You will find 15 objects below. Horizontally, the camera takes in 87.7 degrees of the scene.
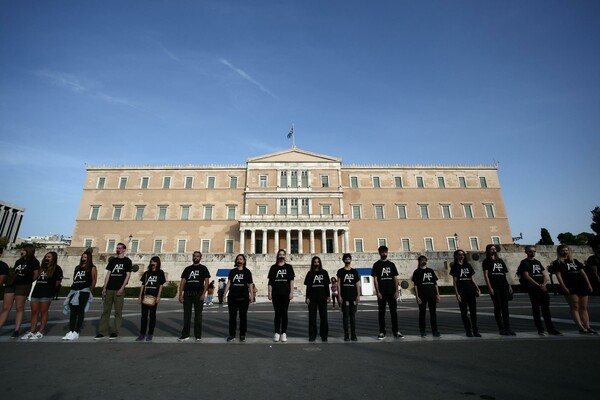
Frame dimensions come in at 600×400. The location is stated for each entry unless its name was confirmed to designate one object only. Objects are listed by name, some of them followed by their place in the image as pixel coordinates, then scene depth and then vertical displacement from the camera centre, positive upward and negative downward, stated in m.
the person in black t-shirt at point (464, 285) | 7.15 +0.14
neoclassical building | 42.19 +11.71
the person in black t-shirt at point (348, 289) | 7.06 +0.07
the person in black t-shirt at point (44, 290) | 7.11 +0.14
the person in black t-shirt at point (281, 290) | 6.84 +0.07
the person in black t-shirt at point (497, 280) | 7.38 +0.23
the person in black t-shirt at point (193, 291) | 6.96 +0.08
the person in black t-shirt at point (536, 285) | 6.93 +0.11
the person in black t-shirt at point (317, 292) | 6.93 +0.02
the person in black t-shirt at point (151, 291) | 6.90 +0.08
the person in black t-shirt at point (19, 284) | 7.06 +0.27
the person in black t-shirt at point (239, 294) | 6.85 -0.01
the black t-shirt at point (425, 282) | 7.48 +0.22
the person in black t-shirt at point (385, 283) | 7.16 +0.20
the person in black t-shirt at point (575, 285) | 7.05 +0.09
